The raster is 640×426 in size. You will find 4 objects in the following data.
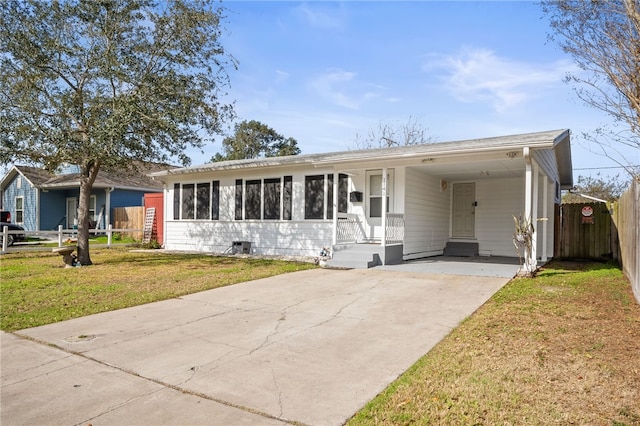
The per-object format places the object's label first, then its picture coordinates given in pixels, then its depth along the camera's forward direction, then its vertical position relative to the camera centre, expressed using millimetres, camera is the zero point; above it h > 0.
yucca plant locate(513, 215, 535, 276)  8680 -409
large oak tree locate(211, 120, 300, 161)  37112 +6719
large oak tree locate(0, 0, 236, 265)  10312 +3607
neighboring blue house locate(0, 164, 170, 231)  22844 +1244
